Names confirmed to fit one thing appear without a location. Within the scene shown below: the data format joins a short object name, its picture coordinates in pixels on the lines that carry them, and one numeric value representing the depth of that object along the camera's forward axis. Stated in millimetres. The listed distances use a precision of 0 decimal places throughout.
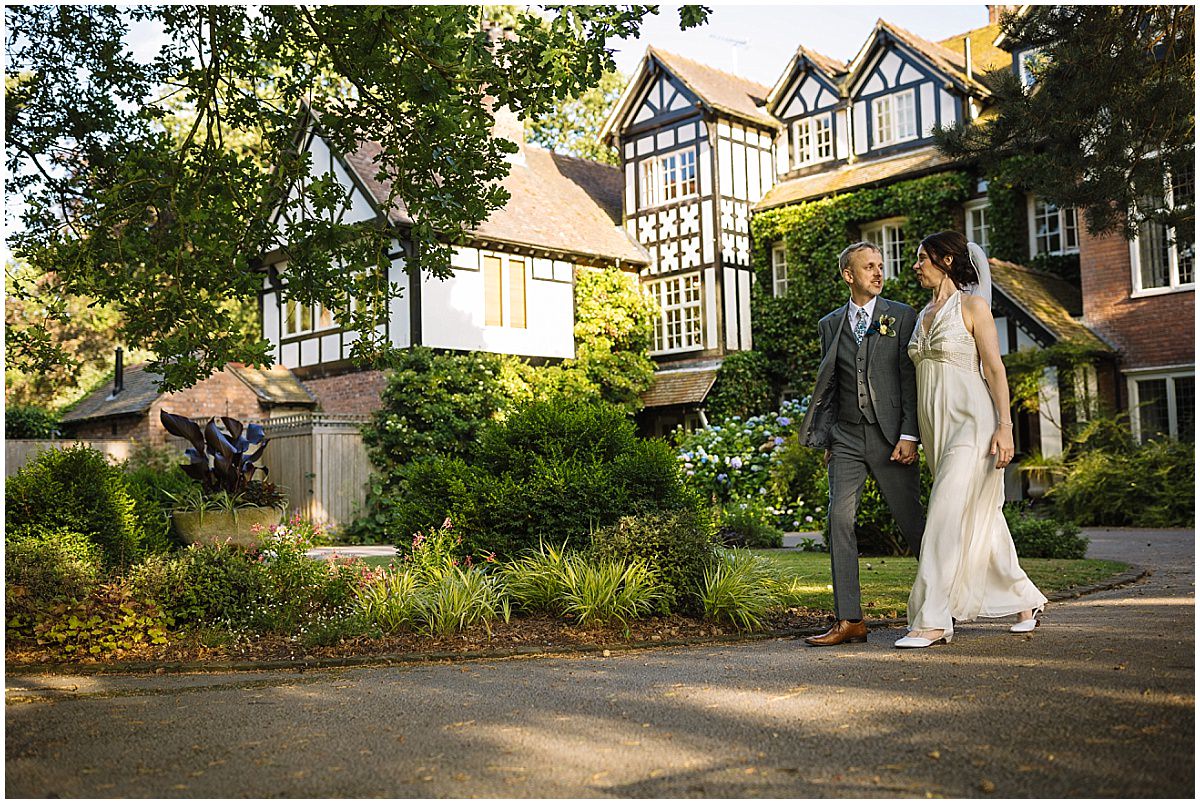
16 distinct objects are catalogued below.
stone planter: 10820
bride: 5578
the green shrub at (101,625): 6270
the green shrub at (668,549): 7000
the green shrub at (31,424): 27406
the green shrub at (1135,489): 16703
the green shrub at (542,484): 7789
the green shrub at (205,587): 6891
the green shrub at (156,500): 9211
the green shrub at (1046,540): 11164
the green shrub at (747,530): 14227
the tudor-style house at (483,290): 23312
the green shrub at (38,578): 6398
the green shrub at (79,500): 7844
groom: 5906
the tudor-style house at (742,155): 24375
